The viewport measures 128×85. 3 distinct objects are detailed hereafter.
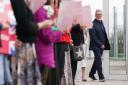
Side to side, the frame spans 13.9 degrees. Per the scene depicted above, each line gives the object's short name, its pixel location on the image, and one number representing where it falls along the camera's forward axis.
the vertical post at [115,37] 13.89
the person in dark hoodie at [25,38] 3.98
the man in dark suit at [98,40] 12.68
